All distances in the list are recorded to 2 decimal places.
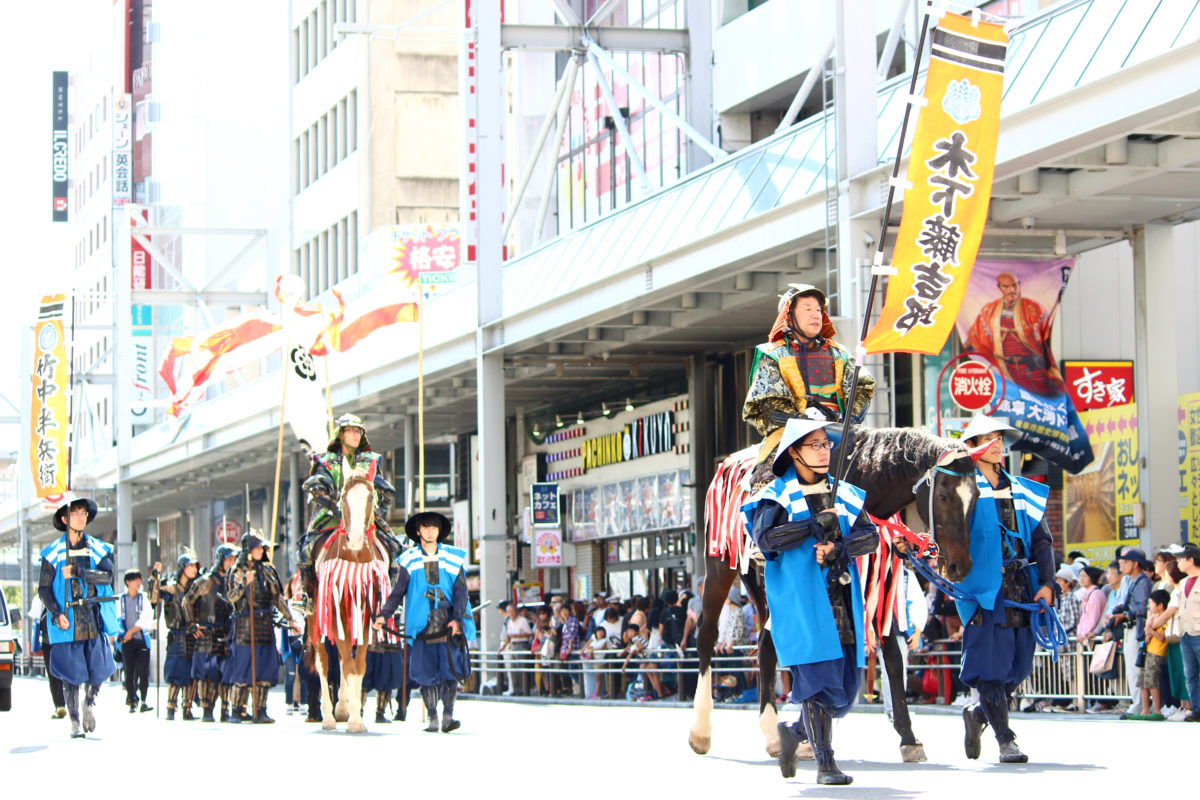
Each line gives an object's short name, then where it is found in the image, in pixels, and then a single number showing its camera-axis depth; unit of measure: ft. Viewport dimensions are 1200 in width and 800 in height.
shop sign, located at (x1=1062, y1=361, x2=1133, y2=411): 77.56
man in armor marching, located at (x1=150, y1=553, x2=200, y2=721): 71.72
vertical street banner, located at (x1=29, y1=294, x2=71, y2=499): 162.50
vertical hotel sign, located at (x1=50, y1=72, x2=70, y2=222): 323.78
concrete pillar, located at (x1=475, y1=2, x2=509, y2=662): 96.68
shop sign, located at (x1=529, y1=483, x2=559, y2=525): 123.13
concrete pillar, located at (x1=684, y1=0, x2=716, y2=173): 106.63
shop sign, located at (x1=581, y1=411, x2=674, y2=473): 112.98
